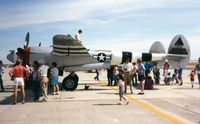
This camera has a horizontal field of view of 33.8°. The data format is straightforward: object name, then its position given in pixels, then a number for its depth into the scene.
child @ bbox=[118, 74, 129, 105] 12.44
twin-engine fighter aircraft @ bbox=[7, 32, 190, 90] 17.55
